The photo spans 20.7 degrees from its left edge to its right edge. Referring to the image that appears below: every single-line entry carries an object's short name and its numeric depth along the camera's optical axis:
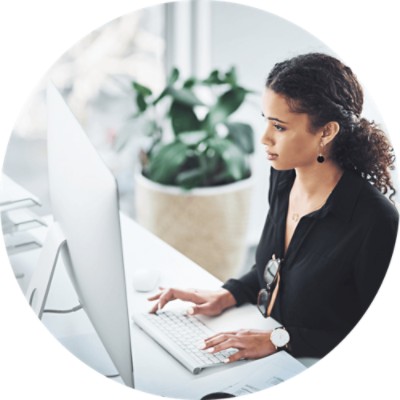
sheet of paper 2.28
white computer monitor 2.07
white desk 2.28
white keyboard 2.27
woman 2.23
